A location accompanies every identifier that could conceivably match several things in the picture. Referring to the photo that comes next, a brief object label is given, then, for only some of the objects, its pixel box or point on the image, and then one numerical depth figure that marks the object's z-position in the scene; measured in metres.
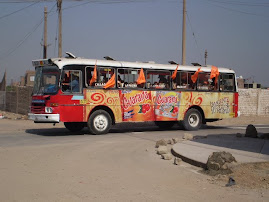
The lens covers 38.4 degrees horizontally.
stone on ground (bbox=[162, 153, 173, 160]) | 9.91
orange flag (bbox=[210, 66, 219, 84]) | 18.70
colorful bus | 14.70
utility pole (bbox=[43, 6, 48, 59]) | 30.45
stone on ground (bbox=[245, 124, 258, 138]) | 14.17
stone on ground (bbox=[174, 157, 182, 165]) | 9.17
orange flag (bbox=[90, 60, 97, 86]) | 15.17
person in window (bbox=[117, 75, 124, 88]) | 16.06
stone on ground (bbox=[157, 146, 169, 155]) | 10.48
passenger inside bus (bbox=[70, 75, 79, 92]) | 14.88
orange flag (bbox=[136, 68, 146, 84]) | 16.56
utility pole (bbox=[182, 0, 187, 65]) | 24.96
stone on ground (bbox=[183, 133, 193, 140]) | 13.89
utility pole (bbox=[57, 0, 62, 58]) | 26.33
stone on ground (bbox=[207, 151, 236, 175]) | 8.08
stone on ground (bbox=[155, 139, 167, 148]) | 12.11
